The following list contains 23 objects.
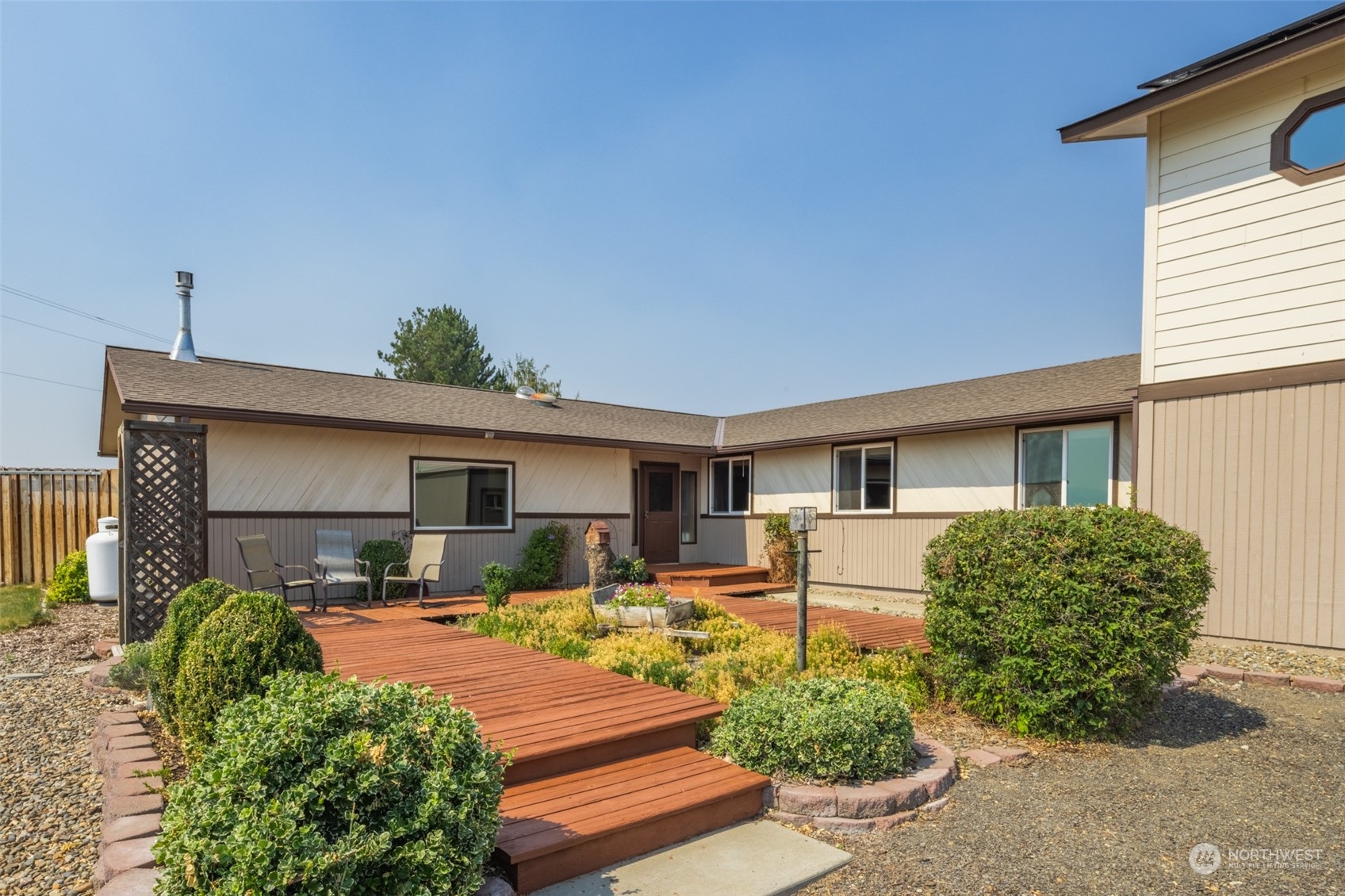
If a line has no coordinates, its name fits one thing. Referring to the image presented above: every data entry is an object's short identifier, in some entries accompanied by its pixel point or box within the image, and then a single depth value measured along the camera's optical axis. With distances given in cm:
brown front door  1411
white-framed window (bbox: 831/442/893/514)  1202
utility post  544
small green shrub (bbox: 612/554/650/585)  1073
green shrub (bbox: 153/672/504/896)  208
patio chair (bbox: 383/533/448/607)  993
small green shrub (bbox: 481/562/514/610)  843
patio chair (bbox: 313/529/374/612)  941
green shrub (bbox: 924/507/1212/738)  437
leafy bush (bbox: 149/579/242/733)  395
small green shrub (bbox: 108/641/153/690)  539
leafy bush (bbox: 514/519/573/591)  1141
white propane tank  1038
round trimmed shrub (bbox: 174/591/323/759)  326
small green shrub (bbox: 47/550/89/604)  1064
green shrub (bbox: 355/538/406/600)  993
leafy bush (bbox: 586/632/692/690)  527
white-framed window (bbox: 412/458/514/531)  1105
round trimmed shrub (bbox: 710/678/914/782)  369
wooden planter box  713
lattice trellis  683
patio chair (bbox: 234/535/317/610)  840
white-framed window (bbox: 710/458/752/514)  1436
